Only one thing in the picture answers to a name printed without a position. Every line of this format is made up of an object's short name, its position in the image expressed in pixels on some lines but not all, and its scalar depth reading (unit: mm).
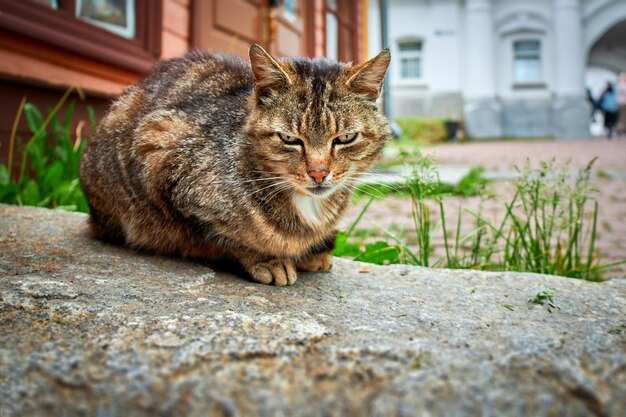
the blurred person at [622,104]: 20609
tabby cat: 1760
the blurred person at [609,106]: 17578
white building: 17859
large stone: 894
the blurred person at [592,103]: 18578
